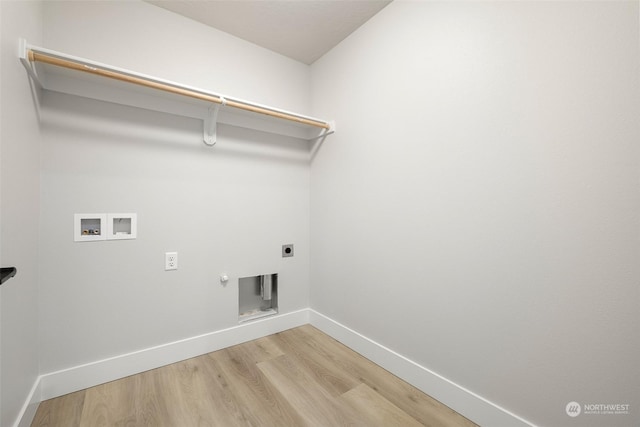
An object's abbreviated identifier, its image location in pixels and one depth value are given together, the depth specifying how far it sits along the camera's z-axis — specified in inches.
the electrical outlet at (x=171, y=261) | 66.9
